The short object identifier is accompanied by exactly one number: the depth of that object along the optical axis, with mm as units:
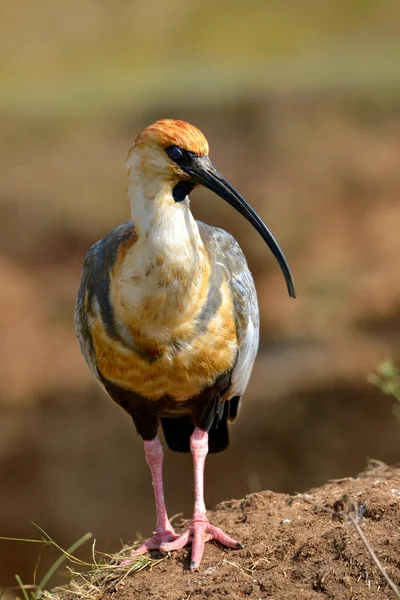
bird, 9008
